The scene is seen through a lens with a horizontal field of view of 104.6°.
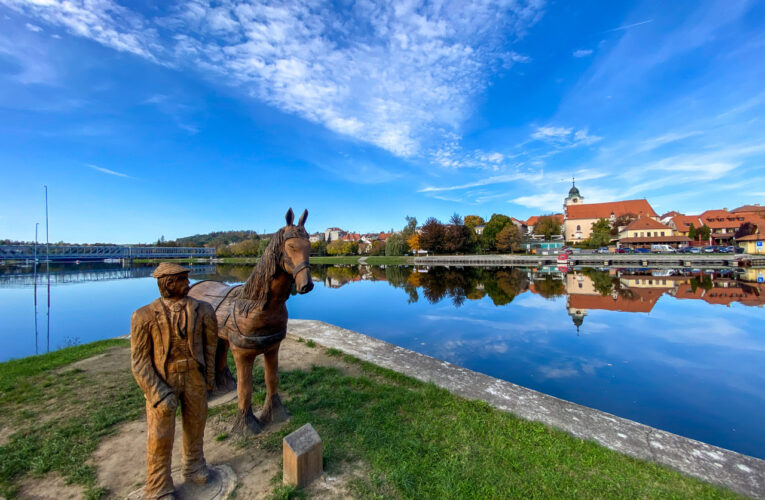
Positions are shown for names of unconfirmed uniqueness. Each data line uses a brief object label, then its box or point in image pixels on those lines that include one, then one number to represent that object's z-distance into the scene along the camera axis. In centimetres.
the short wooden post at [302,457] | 264
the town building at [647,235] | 4849
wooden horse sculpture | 297
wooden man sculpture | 217
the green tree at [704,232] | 4984
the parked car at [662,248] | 4111
